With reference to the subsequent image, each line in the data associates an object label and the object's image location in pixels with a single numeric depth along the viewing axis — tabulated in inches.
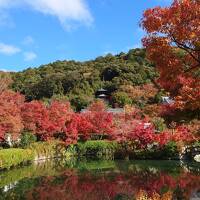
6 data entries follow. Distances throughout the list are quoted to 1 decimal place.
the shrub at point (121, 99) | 1593.2
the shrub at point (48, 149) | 915.9
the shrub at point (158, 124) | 1070.5
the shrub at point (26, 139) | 920.4
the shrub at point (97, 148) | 987.1
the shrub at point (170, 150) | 902.4
